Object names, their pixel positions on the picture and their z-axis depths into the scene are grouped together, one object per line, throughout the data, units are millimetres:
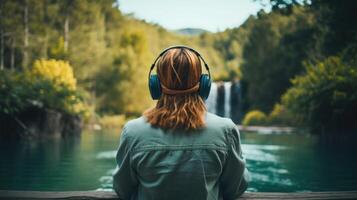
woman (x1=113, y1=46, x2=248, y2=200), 1770
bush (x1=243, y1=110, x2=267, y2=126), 31266
